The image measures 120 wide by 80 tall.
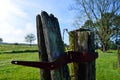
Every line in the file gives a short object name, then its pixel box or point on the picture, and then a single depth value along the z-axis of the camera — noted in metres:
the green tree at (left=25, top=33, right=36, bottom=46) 49.13
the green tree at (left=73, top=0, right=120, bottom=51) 18.80
